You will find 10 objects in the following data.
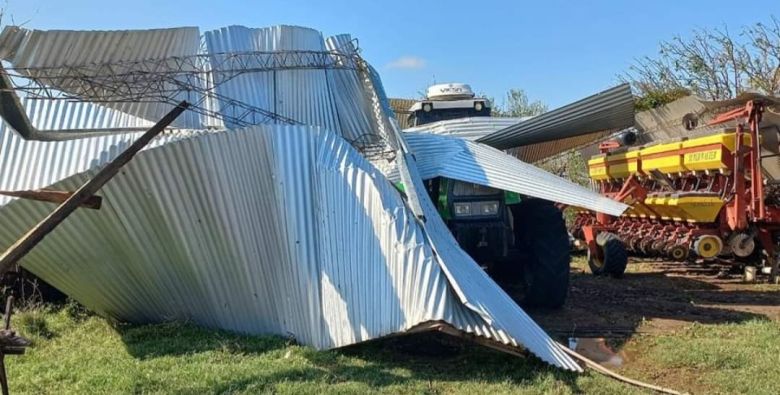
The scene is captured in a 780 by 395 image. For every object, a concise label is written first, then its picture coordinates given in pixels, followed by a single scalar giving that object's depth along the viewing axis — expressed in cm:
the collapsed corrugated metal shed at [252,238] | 555
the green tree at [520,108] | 2850
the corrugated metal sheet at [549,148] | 1201
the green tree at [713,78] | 1842
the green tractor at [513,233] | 739
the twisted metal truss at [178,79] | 688
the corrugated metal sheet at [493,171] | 697
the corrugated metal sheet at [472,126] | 950
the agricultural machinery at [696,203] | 946
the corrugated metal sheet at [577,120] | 841
